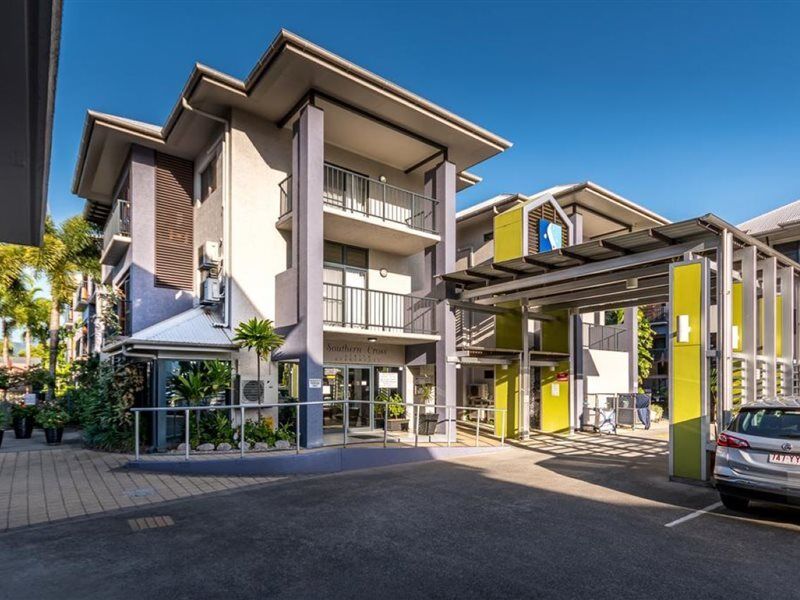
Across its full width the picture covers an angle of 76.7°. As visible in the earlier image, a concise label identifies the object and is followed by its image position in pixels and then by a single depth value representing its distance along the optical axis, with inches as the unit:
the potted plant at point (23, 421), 589.0
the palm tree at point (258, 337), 453.1
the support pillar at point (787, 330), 498.3
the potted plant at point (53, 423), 513.7
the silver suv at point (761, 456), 242.8
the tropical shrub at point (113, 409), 458.0
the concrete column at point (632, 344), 801.6
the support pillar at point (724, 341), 354.3
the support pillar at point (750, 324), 410.3
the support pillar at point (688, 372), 345.1
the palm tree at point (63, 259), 722.2
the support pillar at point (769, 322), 462.3
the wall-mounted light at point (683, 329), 356.5
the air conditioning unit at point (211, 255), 496.4
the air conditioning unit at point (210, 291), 477.4
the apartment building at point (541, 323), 576.4
